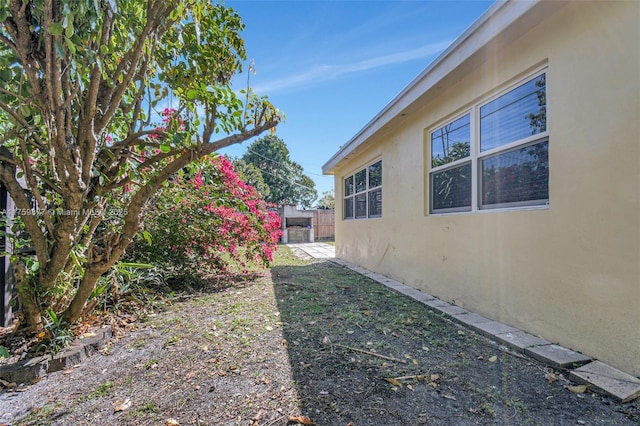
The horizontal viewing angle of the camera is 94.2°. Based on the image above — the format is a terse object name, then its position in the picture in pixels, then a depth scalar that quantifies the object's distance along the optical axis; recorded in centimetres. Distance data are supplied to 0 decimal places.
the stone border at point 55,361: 217
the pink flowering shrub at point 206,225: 452
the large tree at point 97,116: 198
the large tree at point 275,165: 2794
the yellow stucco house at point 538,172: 215
